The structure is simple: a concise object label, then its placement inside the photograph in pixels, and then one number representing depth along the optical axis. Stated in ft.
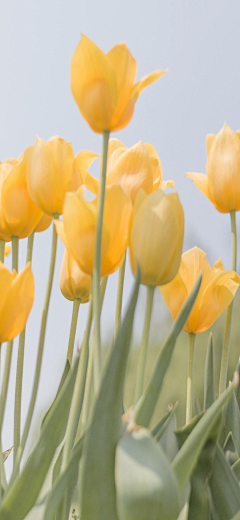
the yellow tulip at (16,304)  4.83
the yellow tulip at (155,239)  4.62
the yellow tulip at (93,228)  4.63
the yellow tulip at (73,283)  5.10
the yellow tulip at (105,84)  4.63
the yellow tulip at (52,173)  4.88
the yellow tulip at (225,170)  5.16
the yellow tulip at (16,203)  5.02
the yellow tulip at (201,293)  4.97
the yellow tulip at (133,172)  4.78
